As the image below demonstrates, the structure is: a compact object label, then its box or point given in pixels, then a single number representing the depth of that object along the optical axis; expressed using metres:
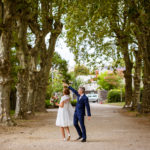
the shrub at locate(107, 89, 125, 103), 56.78
